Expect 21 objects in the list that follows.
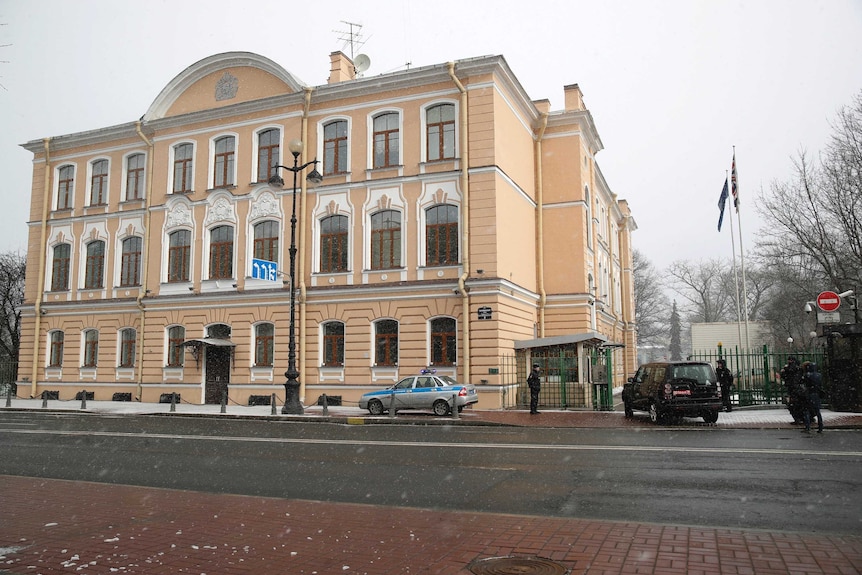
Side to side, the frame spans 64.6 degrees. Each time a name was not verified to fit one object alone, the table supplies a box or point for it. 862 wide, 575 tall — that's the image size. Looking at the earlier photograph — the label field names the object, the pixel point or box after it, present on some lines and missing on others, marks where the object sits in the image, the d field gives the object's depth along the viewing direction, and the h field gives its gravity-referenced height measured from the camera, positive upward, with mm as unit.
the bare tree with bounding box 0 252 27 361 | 49375 +5037
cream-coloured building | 26844 +5877
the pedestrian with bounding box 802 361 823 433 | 15727 -481
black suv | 18438 -631
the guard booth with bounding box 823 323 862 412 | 19875 +93
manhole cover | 5500 -1623
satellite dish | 34094 +15244
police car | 22422 -872
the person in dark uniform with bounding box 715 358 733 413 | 22406 -405
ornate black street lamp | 23438 +12
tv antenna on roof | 35250 +17179
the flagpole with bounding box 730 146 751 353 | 35156 +8993
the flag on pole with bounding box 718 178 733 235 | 37219 +9141
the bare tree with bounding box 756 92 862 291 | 30625 +7286
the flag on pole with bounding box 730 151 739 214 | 35188 +9210
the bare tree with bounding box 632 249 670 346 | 81750 +8159
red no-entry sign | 20719 +2000
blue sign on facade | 25094 +3717
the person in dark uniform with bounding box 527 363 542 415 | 22386 -583
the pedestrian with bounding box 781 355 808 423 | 16605 -513
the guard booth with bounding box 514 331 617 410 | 24406 -143
